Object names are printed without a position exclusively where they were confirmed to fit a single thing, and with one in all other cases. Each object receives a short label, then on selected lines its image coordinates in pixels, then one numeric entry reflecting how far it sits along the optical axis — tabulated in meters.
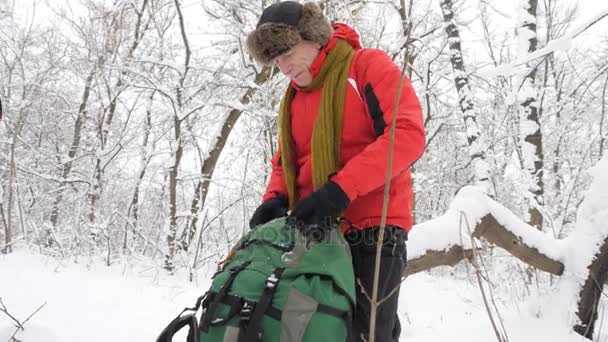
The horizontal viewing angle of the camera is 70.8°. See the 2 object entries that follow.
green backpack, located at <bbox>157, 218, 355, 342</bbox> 1.17
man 1.42
